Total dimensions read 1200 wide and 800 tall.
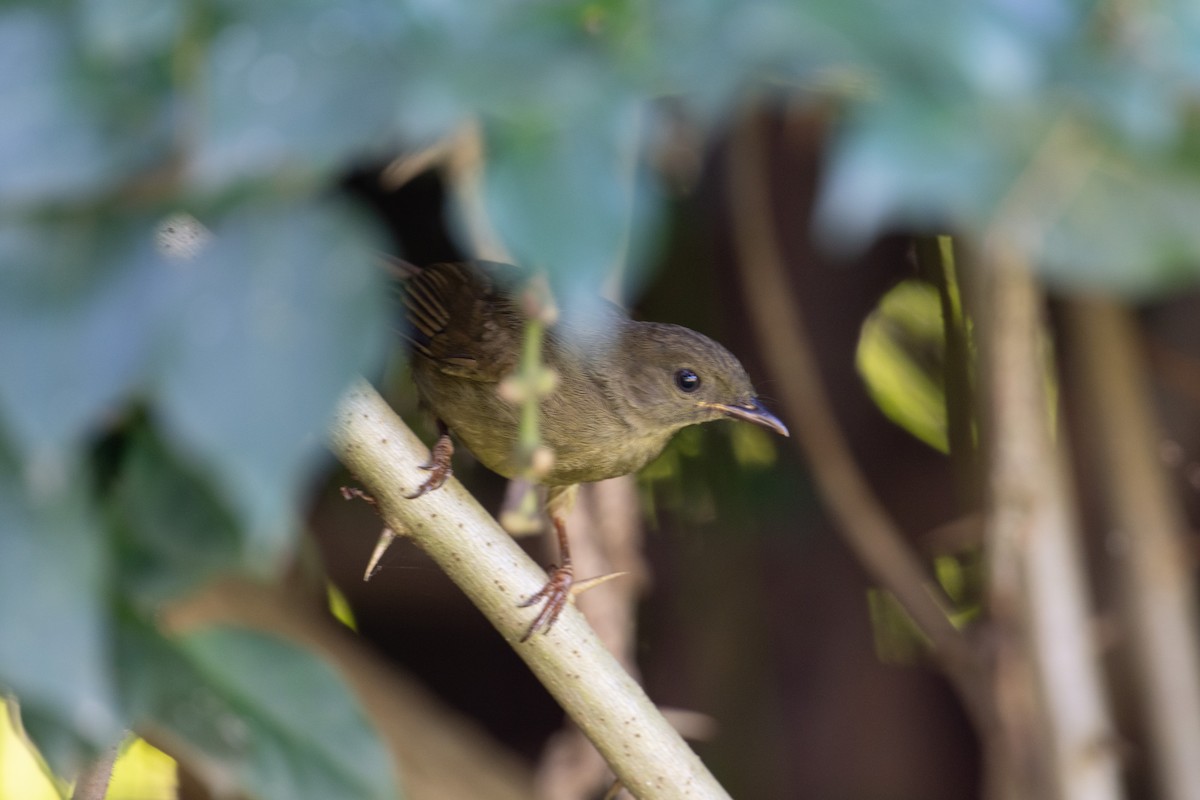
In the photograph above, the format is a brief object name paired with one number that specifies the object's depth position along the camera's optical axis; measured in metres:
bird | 3.46
